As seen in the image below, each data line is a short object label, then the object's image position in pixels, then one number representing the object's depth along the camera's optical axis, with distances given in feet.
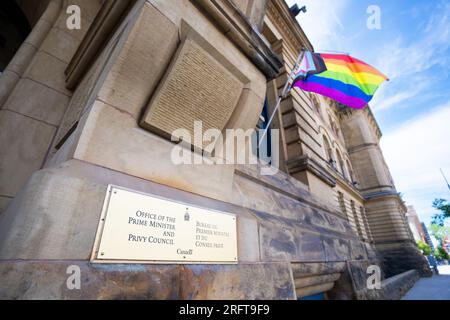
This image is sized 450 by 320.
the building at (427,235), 280.72
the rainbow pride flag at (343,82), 18.01
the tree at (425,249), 156.88
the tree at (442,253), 134.41
